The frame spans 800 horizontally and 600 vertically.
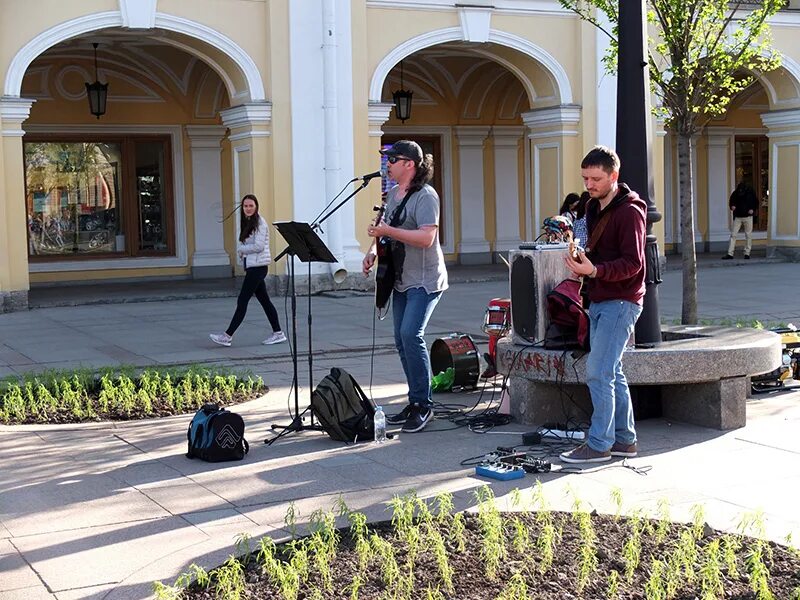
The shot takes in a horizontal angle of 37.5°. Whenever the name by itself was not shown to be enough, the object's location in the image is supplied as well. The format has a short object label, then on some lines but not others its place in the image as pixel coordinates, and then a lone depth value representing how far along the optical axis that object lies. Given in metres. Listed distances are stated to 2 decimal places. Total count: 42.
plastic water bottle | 7.26
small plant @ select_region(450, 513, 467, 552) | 4.92
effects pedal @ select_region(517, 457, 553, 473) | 6.32
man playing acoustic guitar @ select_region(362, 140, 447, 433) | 7.43
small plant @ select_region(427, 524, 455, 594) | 4.51
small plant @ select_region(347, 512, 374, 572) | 4.69
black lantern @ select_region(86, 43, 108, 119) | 19.59
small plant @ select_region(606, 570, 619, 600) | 4.36
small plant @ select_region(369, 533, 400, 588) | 4.51
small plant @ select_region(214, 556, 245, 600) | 4.30
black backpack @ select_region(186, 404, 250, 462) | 6.79
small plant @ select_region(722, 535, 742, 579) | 4.52
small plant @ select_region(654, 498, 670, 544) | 4.95
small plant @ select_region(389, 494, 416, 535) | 5.04
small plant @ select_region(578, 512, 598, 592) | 4.49
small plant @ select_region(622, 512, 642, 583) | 4.56
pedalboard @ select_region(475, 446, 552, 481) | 6.23
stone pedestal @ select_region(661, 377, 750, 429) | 7.41
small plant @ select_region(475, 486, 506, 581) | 4.66
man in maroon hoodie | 6.27
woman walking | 12.11
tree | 10.53
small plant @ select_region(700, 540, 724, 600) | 4.33
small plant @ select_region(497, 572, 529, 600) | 4.23
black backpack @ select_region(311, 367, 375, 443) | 7.24
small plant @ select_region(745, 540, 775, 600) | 4.20
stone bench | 7.21
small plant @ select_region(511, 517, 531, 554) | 4.82
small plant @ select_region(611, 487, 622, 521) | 5.28
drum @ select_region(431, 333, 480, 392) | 9.07
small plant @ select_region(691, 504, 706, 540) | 4.96
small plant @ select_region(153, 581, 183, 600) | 4.25
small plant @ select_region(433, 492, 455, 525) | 5.20
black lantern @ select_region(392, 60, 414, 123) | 21.72
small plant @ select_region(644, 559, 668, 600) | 4.26
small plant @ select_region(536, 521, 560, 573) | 4.70
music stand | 7.44
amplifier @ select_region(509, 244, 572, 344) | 7.38
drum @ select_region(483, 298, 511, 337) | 9.15
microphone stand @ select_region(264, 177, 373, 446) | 7.54
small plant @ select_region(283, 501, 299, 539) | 5.07
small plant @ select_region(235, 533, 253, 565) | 4.84
